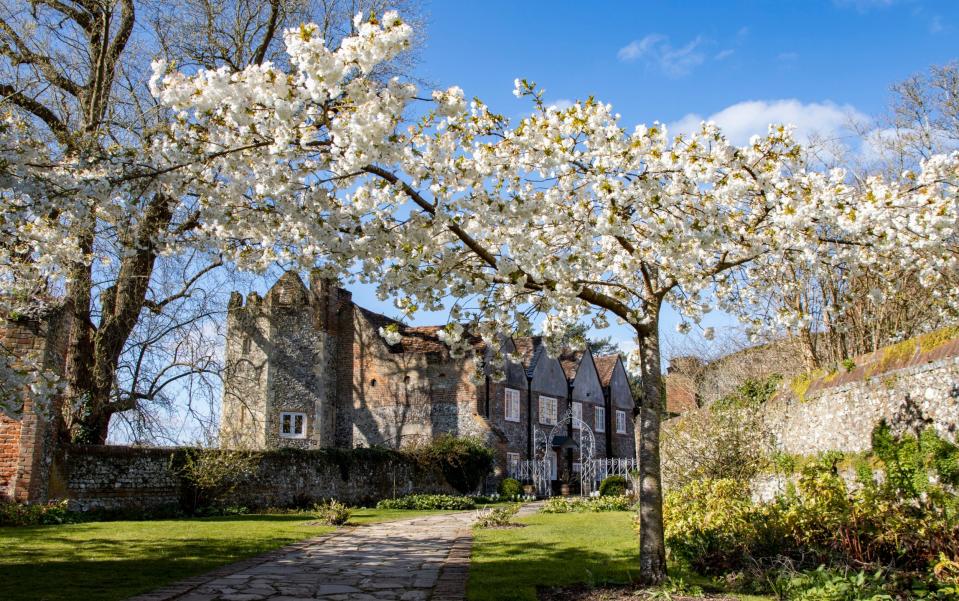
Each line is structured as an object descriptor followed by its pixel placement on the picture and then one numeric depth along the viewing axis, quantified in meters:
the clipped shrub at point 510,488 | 27.77
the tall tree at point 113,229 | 15.19
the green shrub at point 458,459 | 27.00
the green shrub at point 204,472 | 18.30
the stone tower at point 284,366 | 29.89
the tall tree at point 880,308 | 15.75
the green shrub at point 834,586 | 6.32
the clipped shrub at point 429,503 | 23.27
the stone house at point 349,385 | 30.03
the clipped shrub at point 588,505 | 20.67
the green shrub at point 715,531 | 8.53
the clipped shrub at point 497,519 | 15.43
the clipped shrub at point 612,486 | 26.28
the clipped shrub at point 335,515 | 16.22
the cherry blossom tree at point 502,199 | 6.43
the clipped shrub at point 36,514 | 14.35
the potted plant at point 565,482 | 32.88
